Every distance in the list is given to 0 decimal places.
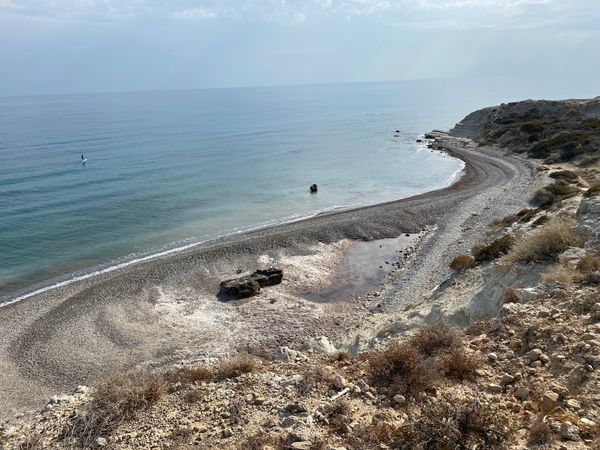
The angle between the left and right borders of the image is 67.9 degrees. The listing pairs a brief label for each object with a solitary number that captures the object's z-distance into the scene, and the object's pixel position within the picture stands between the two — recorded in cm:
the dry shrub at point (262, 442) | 870
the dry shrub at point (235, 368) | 1217
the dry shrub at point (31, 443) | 984
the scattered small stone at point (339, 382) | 1058
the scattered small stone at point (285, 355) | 1448
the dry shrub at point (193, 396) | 1091
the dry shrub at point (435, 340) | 1156
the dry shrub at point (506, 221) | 3446
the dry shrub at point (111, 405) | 1002
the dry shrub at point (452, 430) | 755
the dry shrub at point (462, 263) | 2350
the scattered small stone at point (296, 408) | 987
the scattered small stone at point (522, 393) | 894
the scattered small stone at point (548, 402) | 818
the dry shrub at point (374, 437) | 826
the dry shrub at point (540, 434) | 745
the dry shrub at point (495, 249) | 2237
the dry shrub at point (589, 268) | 1354
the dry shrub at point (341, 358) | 1288
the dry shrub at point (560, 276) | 1405
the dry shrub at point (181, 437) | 931
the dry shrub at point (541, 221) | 2690
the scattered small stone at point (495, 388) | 941
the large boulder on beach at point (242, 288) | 2762
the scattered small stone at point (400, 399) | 966
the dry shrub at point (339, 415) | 902
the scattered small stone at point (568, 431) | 729
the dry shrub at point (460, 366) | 1017
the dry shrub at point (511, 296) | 1428
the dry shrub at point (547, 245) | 1745
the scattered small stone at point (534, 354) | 1011
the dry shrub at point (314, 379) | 1077
